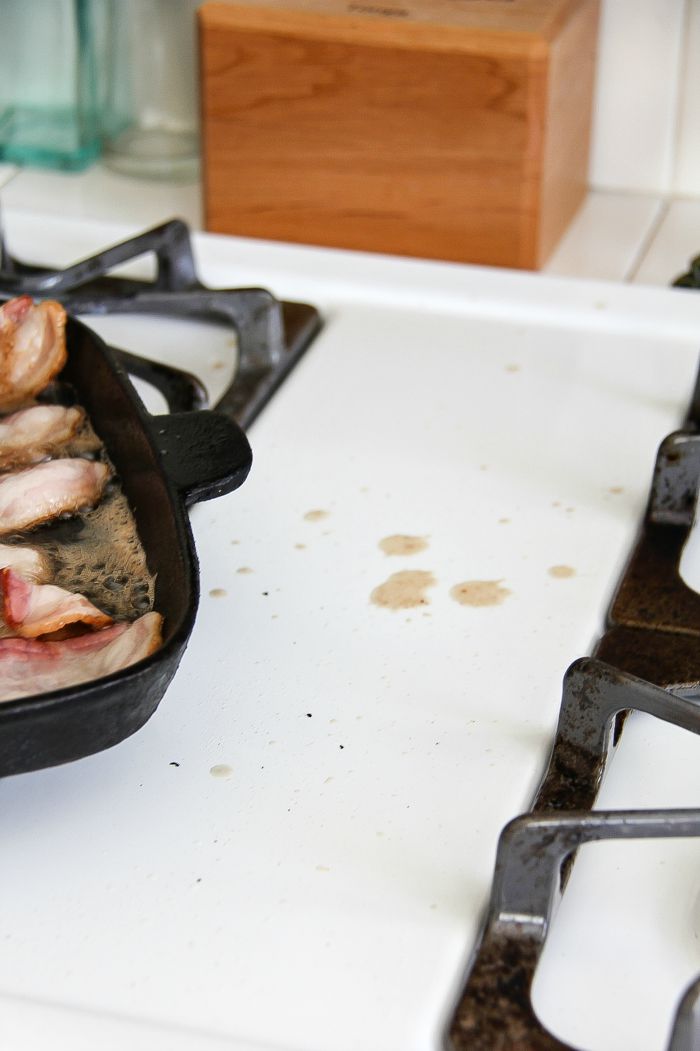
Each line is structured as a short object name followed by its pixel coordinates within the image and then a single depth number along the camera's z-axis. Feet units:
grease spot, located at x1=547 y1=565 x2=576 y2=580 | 3.20
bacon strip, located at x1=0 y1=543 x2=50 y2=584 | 3.01
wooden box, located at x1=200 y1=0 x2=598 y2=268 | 3.77
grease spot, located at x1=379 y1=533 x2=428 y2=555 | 3.25
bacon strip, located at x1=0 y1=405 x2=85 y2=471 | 3.21
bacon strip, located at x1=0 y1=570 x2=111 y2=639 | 2.90
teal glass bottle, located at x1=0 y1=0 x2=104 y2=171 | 4.22
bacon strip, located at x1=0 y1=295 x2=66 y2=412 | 3.26
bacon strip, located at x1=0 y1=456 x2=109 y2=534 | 3.10
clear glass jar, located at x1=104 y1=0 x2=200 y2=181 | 4.21
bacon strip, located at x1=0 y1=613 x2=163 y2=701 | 2.83
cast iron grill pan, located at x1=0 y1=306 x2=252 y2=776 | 2.71
